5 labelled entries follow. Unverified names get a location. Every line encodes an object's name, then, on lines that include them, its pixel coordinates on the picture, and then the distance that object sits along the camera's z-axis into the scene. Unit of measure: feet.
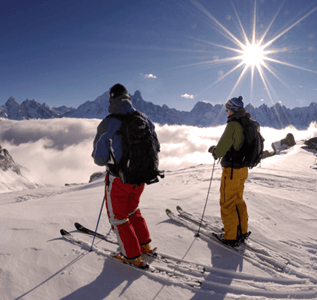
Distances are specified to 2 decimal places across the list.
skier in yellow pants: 11.42
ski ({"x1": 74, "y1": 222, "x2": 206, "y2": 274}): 9.25
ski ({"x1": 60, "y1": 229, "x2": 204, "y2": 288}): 8.43
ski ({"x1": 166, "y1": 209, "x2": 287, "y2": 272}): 10.05
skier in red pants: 8.68
